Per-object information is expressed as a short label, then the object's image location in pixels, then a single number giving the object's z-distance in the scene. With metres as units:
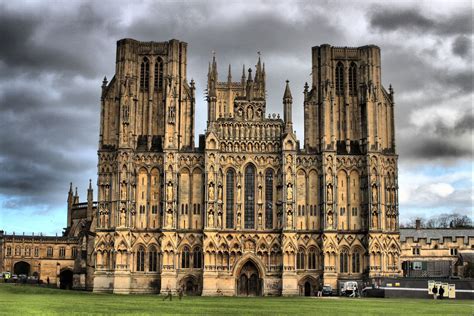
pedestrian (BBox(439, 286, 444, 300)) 82.49
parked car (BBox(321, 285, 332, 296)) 95.72
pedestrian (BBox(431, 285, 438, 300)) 83.71
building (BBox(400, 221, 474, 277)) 121.69
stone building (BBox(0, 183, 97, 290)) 137.75
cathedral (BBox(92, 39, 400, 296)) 98.88
